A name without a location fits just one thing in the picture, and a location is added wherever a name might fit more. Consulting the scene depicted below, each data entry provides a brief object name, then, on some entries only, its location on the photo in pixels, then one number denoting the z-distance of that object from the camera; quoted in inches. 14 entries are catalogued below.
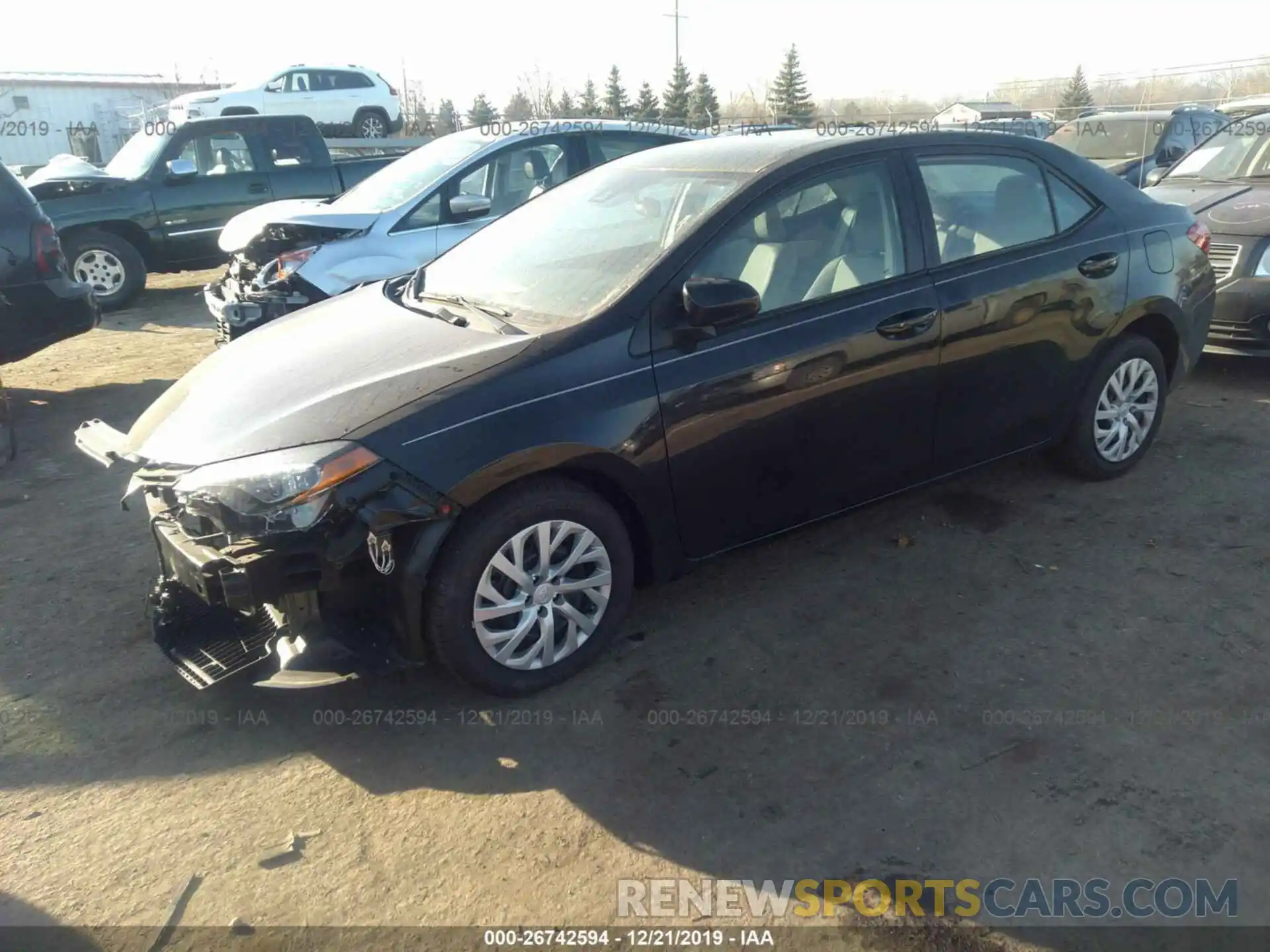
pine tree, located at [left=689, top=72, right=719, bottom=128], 1782.4
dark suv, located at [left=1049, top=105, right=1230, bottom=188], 493.4
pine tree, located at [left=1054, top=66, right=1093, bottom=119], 1594.5
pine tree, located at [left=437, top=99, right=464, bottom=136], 1408.7
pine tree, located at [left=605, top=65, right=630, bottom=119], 1908.2
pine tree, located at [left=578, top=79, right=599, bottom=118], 1713.8
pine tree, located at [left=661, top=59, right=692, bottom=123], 1815.9
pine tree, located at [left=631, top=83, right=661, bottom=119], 1735.5
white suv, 863.1
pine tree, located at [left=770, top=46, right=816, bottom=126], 1856.5
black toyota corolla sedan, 117.3
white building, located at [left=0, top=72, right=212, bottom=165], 1482.5
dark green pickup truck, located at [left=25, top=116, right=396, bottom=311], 398.9
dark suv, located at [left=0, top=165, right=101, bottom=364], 253.1
